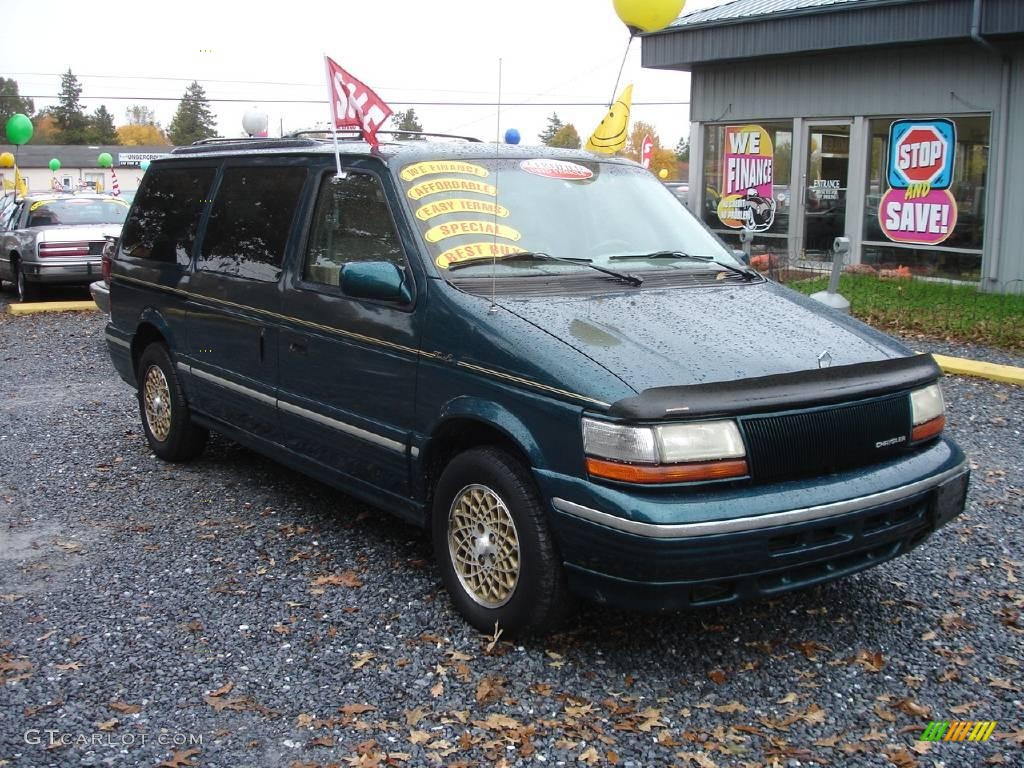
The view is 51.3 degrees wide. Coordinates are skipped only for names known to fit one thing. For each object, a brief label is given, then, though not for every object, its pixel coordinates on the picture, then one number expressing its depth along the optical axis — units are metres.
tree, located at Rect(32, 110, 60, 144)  108.73
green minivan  3.59
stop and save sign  13.55
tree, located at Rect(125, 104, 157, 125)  126.62
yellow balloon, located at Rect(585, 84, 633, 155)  10.62
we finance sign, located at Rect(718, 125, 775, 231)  15.85
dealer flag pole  5.31
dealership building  12.98
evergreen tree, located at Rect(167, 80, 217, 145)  108.06
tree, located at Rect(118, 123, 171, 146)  116.00
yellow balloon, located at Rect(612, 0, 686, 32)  11.16
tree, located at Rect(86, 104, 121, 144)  107.53
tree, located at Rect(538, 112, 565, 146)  98.69
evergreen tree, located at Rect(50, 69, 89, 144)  105.69
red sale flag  5.14
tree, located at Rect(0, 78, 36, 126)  109.31
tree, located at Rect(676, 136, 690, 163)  99.36
